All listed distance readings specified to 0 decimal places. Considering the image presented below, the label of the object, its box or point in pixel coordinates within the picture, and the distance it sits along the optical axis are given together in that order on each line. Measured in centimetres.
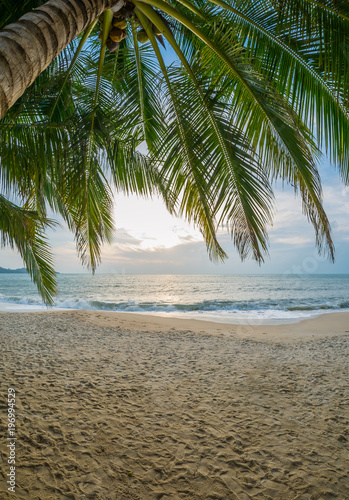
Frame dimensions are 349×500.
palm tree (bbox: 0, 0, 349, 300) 255
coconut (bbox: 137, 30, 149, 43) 314
